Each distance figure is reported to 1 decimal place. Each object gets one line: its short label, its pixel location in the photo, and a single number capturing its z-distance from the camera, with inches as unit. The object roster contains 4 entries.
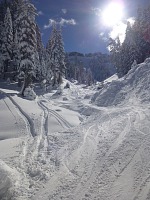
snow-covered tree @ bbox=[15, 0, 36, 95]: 919.8
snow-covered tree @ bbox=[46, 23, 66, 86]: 1392.5
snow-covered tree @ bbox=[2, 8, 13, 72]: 1219.7
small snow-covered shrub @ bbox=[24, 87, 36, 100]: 788.3
